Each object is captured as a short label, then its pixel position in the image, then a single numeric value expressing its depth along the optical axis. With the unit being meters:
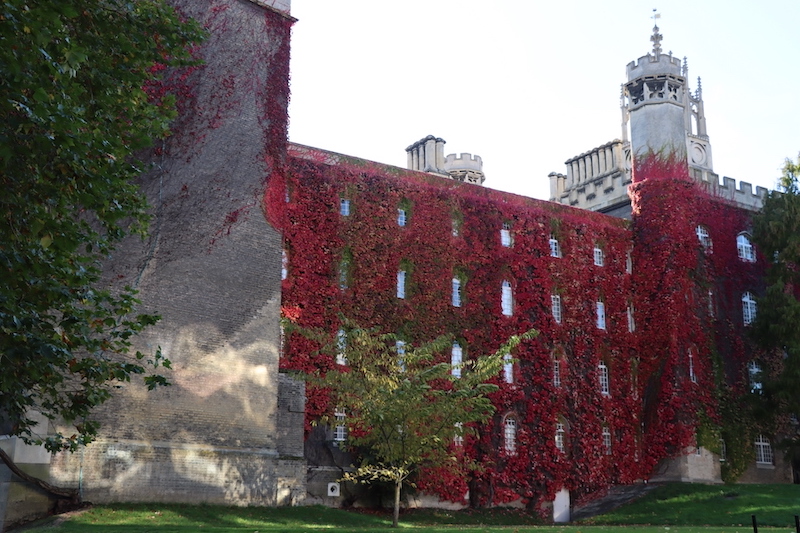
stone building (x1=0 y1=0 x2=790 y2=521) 27.38
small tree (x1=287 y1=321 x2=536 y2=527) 26.14
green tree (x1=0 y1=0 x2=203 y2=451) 12.41
